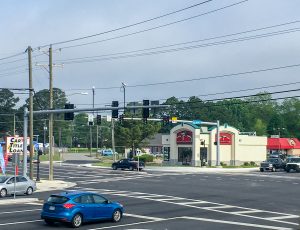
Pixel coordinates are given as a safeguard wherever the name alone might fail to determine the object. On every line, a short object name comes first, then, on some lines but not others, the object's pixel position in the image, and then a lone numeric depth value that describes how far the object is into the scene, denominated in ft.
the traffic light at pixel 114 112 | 137.70
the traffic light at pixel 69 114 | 138.21
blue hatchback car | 75.00
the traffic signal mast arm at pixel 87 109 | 129.90
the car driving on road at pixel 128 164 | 240.53
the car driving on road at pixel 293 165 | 236.79
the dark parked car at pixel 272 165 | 240.12
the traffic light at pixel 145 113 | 136.11
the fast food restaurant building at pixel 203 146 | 274.57
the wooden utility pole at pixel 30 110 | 153.36
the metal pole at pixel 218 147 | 256.32
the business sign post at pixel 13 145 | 139.44
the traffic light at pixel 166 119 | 190.06
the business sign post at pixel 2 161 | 165.44
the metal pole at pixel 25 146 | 151.65
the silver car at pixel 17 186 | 123.63
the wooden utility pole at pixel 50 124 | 176.96
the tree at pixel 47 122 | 570.46
